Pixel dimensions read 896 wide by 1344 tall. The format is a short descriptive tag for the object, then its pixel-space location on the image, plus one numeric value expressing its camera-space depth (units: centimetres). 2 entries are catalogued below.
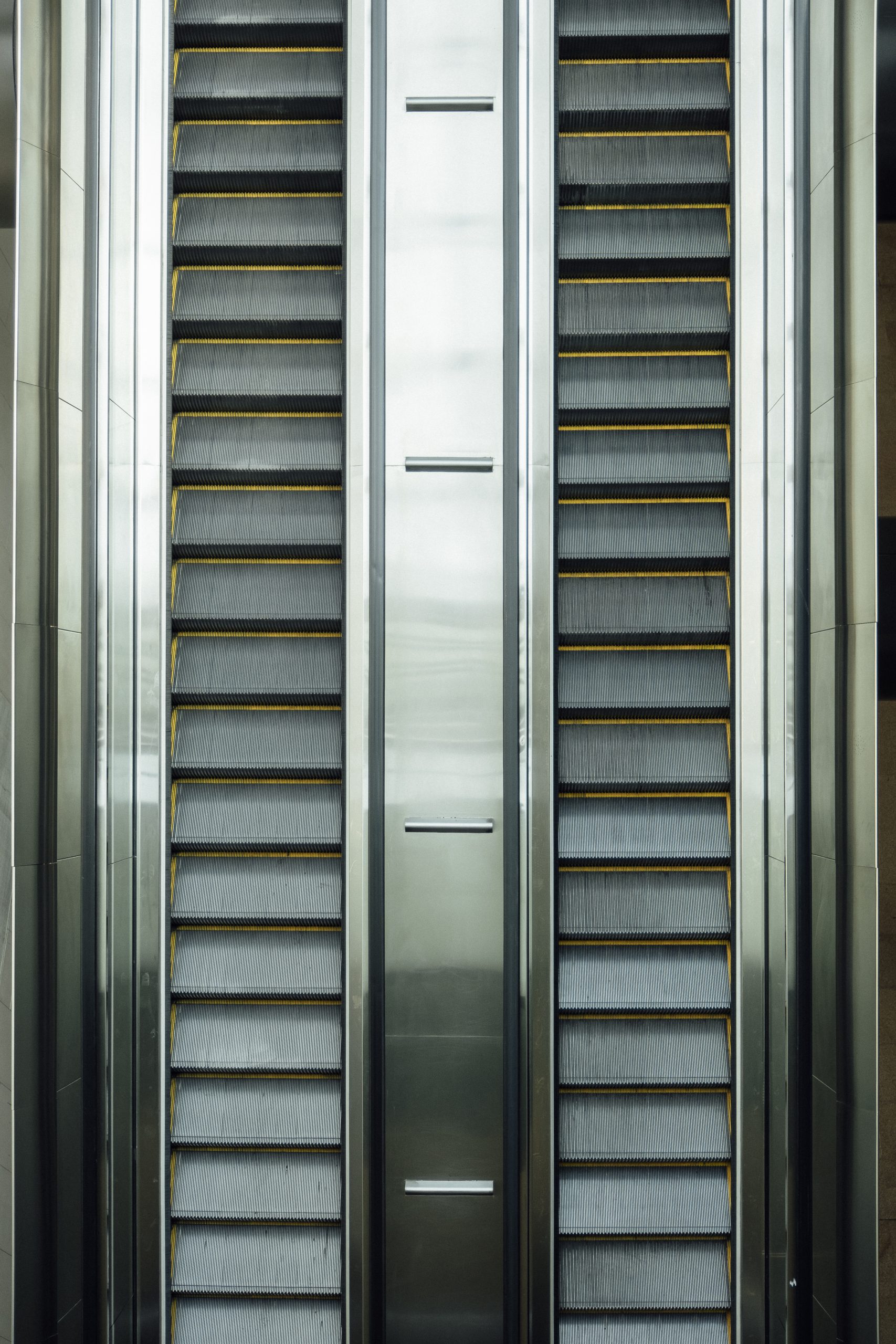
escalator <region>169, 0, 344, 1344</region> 244
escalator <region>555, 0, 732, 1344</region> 241
